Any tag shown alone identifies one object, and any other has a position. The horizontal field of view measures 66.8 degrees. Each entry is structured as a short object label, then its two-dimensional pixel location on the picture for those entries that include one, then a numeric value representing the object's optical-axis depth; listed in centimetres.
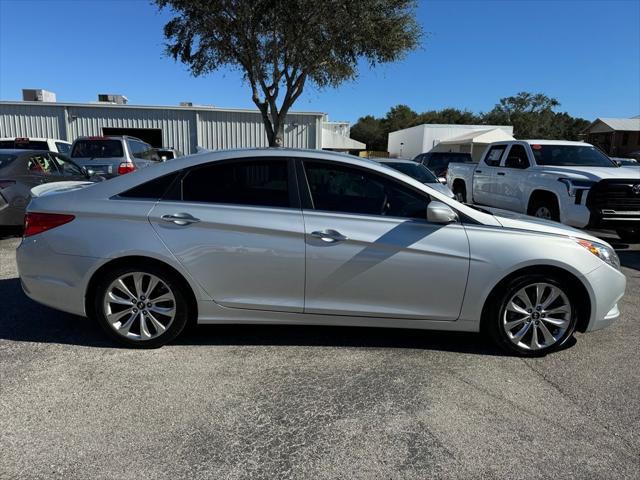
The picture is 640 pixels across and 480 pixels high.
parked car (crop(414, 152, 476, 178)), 1930
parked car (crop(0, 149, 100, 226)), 753
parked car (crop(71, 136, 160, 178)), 1177
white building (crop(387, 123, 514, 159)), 3925
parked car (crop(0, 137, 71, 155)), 1478
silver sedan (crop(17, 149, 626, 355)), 376
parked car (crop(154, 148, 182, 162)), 1724
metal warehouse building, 2409
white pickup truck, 785
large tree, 1548
